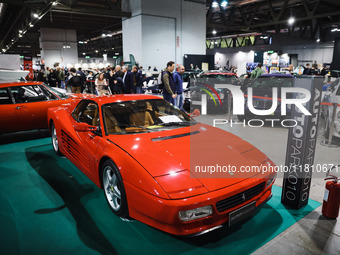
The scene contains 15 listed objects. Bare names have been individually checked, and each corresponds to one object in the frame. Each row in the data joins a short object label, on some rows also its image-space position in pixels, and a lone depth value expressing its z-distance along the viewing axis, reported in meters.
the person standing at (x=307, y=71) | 12.84
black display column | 2.64
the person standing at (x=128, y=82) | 9.36
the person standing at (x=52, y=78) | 12.77
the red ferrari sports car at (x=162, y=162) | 2.07
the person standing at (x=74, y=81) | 10.01
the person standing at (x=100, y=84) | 9.91
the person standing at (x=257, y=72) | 10.25
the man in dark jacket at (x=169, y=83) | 6.78
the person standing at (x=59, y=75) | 12.77
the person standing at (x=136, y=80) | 9.44
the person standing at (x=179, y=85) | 7.26
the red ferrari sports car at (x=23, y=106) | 5.34
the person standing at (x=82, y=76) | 11.01
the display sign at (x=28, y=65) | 15.66
